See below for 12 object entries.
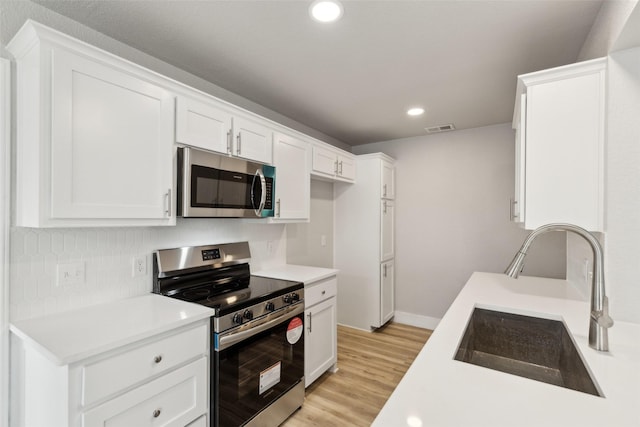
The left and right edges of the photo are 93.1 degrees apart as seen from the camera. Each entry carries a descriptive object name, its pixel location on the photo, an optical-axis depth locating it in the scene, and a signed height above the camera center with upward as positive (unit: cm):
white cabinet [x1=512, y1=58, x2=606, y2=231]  143 +35
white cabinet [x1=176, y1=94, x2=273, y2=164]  180 +56
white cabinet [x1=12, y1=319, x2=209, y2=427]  114 -74
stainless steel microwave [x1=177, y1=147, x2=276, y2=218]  178 +18
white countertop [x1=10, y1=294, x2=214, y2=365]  115 -51
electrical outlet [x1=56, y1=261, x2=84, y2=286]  153 -32
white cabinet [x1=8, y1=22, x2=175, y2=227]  129 +36
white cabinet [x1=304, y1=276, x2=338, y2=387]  236 -96
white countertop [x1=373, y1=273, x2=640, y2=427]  75 -50
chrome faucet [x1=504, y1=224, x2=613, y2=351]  108 -27
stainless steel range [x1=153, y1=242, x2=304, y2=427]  164 -70
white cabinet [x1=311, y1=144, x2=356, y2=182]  299 +54
